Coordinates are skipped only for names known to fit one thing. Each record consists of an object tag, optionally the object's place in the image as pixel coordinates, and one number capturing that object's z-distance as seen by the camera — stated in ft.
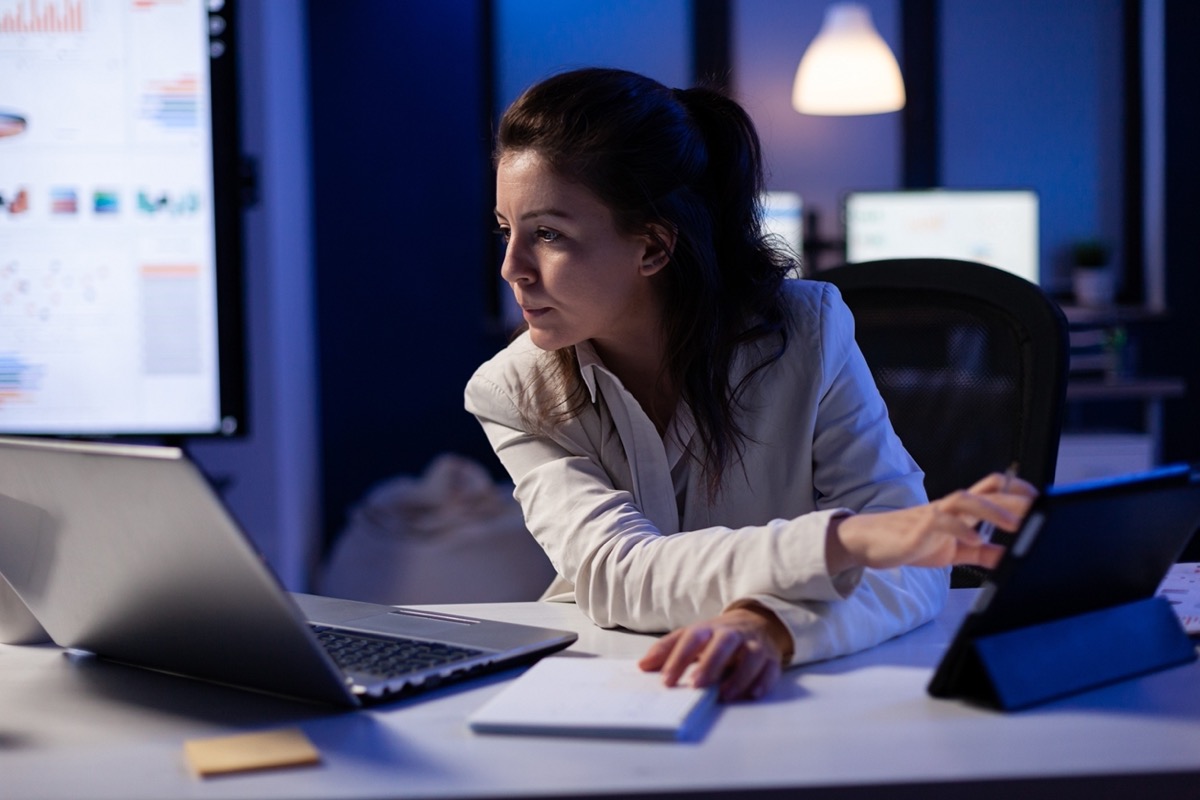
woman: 4.04
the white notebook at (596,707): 2.51
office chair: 4.71
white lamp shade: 12.63
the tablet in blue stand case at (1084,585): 2.53
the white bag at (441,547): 11.36
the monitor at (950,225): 12.81
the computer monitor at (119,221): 6.05
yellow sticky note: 2.38
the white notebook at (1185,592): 3.36
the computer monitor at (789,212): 13.23
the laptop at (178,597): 2.53
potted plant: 13.47
